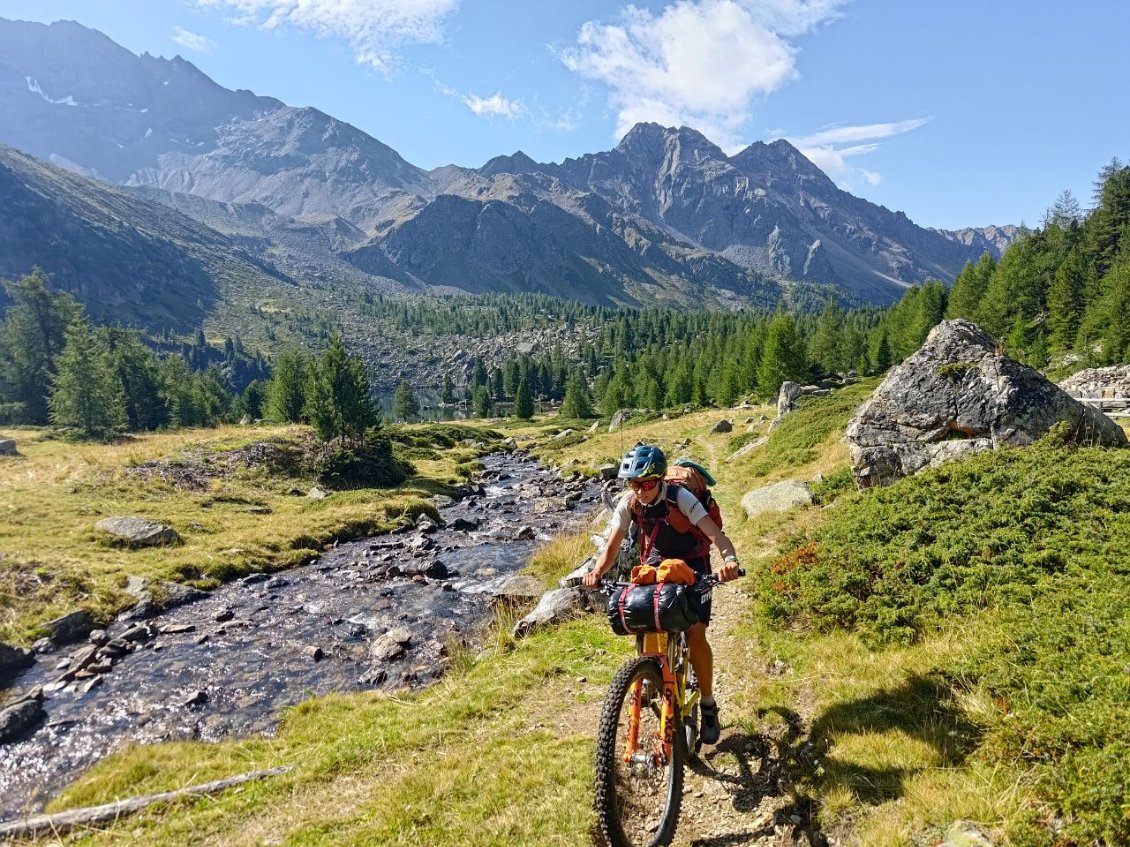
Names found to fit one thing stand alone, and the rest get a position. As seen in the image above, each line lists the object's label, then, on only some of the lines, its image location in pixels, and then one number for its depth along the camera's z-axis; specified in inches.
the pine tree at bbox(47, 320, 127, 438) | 2252.7
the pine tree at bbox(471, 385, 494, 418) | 5531.5
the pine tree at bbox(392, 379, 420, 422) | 5191.9
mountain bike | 205.0
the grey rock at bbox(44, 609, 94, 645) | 759.1
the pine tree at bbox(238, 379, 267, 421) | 4350.4
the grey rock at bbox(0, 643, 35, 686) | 663.1
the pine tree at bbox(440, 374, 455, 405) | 7063.5
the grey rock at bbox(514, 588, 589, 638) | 535.8
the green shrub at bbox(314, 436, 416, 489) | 1899.6
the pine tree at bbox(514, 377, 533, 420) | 4827.8
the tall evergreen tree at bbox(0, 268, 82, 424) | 3174.2
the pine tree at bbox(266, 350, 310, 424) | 3361.2
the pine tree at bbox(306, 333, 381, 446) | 2057.1
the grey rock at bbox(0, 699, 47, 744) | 530.9
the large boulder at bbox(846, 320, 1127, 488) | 541.3
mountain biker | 250.5
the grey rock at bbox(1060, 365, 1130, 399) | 1278.3
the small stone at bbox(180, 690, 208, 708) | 576.7
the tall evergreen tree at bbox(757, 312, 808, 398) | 2979.8
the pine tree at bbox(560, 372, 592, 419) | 4451.3
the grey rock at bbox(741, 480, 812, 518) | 728.3
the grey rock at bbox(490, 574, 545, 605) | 687.7
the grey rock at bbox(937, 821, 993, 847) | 178.2
